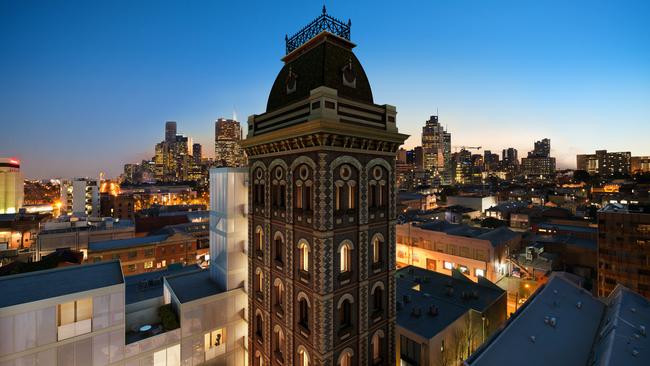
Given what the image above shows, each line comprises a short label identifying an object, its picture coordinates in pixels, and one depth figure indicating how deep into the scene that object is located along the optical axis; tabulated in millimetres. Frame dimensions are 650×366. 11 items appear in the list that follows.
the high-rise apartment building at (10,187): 127338
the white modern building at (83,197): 136288
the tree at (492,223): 87000
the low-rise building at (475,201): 121312
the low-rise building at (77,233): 62469
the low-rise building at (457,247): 57688
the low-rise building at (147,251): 60469
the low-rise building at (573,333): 17625
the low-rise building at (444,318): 27234
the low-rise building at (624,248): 53750
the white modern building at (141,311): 19625
